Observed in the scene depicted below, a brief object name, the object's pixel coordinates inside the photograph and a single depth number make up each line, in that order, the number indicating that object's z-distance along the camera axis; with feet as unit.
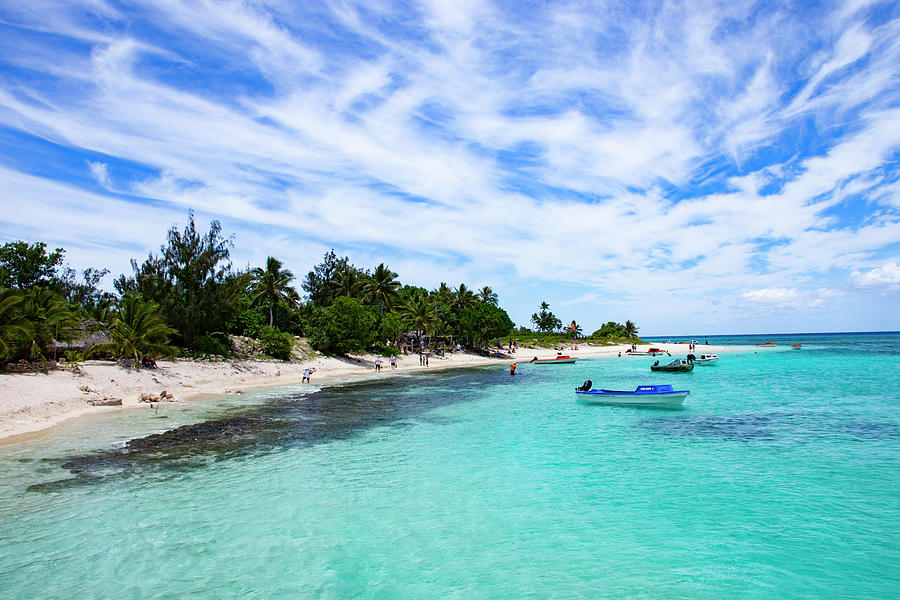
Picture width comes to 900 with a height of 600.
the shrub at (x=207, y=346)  136.77
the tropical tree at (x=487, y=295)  309.01
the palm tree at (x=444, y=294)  279.08
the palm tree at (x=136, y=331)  109.09
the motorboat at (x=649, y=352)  304.91
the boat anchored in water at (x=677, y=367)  159.94
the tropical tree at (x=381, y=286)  226.99
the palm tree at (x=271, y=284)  185.37
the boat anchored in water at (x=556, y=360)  236.82
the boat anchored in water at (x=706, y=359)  226.01
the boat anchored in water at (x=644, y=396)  86.22
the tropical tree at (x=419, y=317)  237.45
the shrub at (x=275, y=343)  158.61
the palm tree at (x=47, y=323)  91.15
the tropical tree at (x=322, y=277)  262.67
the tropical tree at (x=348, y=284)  220.23
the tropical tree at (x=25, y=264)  172.76
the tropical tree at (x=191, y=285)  135.54
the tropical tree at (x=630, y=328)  492.13
